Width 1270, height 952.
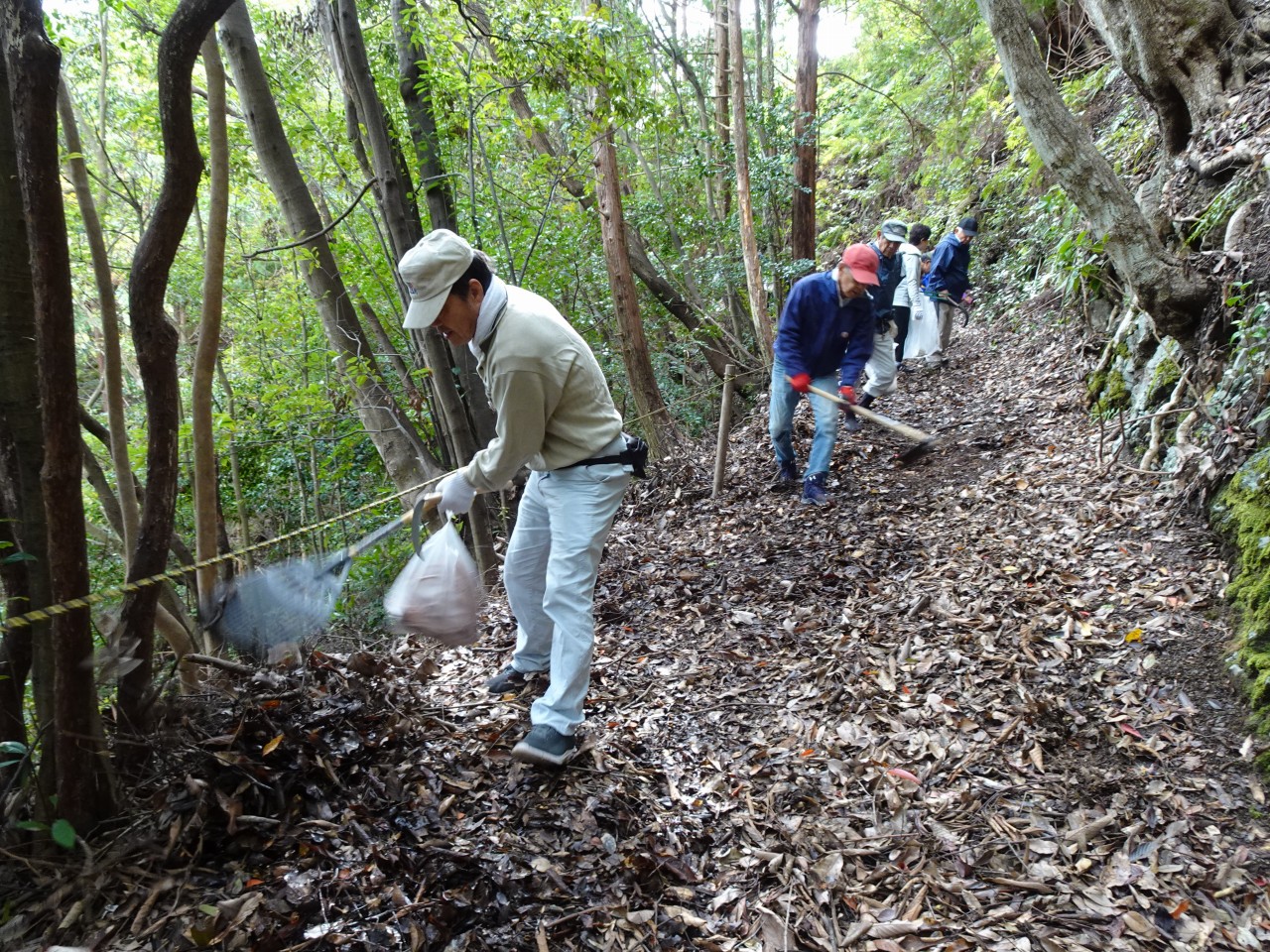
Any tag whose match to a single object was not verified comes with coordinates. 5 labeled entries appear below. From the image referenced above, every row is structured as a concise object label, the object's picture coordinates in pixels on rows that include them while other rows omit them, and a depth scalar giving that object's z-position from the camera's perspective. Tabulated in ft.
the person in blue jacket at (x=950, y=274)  31.86
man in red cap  19.58
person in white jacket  28.17
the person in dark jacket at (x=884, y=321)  25.80
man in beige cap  9.66
